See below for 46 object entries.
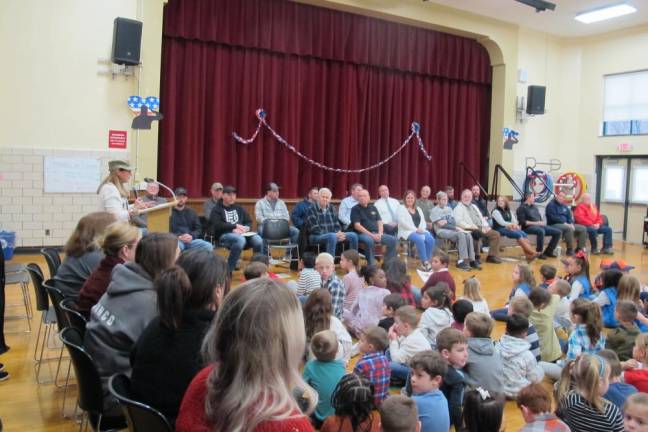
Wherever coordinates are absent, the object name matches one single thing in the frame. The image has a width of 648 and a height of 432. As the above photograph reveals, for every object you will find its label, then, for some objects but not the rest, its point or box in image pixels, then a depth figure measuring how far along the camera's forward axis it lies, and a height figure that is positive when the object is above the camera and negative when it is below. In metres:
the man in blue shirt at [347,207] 8.02 -0.25
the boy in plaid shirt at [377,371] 2.78 -0.89
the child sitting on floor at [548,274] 4.88 -0.65
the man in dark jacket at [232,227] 6.87 -0.53
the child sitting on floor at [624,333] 3.57 -0.84
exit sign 11.50 +1.11
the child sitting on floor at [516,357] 3.40 -0.96
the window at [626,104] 11.30 +1.99
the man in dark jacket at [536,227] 9.38 -0.48
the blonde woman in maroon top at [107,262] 2.80 -0.40
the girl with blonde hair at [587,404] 2.25 -0.83
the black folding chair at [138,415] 1.61 -0.67
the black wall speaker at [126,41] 7.47 +1.85
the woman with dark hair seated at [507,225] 8.90 -0.46
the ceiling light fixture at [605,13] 10.13 +3.46
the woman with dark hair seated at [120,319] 2.31 -0.57
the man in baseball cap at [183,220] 7.05 -0.46
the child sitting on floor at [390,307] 4.02 -0.82
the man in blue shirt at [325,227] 7.32 -0.50
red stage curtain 8.65 +1.62
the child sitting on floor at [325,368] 2.70 -0.86
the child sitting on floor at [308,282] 4.70 -0.77
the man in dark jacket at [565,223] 9.64 -0.41
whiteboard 7.47 +0.05
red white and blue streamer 9.20 +0.79
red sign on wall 7.80 +0.57
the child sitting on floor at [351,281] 4.94 -0.79
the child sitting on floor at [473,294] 4.25 -0.74
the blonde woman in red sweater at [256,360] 1.19 -0.38
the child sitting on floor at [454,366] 2.79 -0.87
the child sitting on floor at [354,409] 2.26 -0.88
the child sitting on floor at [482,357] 3.08 -0.89
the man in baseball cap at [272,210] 7.60 -0.32
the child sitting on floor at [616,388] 2.67 -0.88
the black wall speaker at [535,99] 11.46 +2.00
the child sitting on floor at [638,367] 2.90 -0.89
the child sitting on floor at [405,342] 3.44 -0.91
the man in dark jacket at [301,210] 7.79 -0.31
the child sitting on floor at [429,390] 2.41 -0.87
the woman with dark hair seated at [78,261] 3.29 -0.47
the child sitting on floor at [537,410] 2.11 -0.83
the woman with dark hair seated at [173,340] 1.75 -0.49
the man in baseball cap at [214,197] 7.70 -0.17
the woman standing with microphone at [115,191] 4.91 -0.09
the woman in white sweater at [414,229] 7.89 -0.52
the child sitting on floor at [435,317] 3.80 -0.84
